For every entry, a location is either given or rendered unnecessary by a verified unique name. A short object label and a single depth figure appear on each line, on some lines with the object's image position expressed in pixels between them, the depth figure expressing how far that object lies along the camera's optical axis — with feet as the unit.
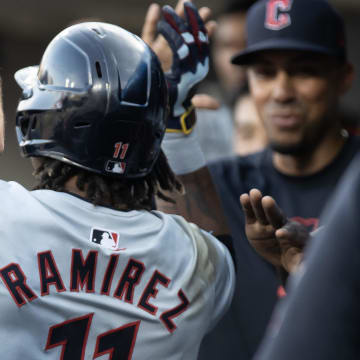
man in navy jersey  27.04
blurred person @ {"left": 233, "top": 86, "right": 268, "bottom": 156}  40.96
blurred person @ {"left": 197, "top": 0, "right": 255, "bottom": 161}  38.75
